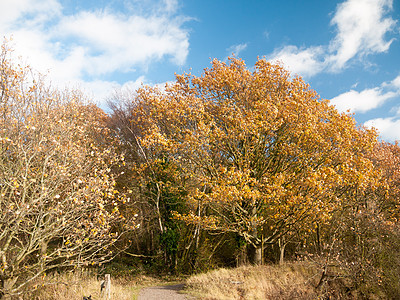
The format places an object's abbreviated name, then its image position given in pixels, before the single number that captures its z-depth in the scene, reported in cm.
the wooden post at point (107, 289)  958
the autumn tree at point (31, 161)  897
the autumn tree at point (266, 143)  1233
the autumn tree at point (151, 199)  1742
